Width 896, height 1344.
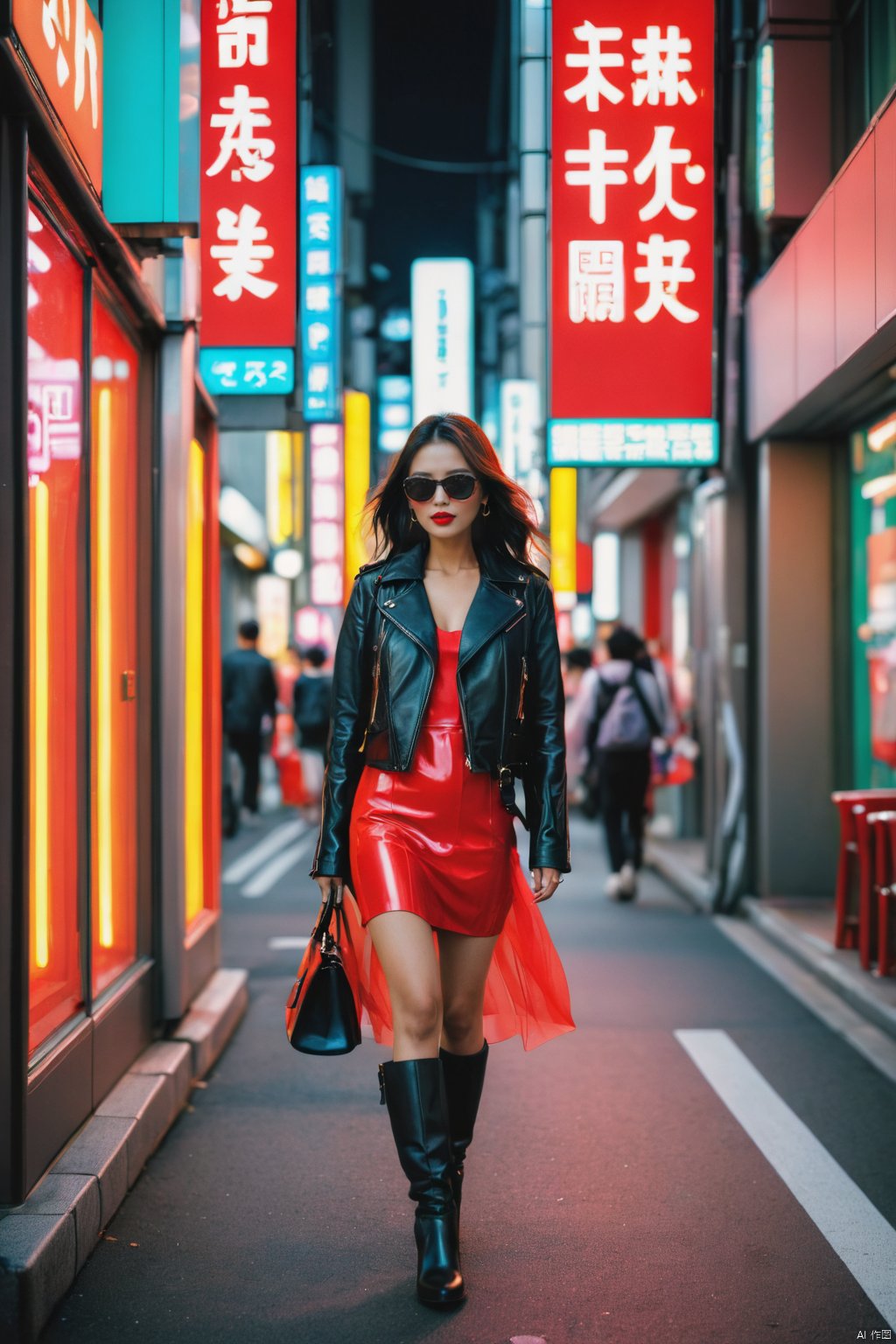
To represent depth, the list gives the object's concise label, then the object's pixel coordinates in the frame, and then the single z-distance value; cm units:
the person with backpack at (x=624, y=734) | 963
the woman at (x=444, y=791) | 324
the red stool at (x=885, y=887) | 629
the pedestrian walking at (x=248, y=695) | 1338
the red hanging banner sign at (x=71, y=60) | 323
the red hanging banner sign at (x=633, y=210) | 600
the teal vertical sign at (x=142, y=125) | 429
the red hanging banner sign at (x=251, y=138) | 575
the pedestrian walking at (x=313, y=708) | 1419
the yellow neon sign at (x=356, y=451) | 2042
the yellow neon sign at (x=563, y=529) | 1795
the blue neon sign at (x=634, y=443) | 671
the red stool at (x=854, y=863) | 659
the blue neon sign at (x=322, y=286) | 970
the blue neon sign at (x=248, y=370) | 610
